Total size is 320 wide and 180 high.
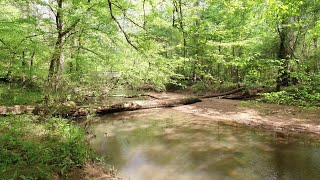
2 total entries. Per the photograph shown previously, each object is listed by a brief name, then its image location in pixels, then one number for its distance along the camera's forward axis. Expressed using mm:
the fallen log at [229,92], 16126
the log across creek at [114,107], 8171
